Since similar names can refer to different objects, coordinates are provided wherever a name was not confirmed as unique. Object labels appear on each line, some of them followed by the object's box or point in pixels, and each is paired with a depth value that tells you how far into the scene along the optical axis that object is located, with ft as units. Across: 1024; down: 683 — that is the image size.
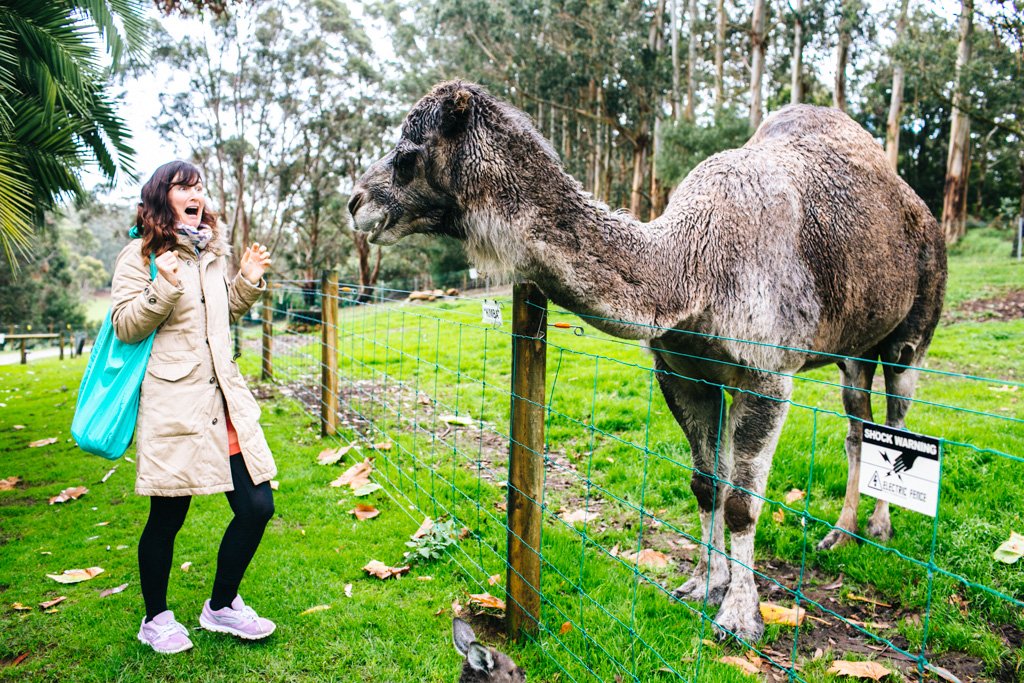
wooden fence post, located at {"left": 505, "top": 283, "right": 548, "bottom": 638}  10.05
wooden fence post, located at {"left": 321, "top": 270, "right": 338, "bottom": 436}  21.77
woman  9.50
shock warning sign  5.65
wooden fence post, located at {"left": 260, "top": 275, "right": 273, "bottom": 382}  30.30
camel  9.67
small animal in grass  8.09
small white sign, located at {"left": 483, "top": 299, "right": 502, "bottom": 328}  10.58
